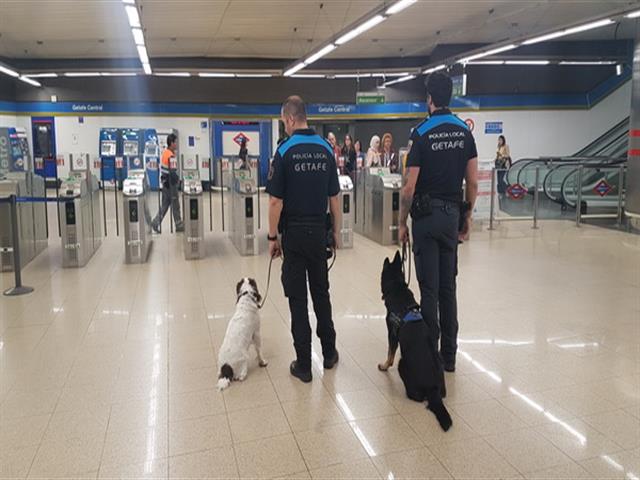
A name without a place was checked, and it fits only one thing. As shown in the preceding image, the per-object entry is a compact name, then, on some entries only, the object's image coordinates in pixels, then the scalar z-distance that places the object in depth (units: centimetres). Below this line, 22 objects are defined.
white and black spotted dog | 320
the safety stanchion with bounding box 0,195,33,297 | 515
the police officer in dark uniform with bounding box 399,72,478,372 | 309
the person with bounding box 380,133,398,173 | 966
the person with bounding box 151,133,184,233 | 834
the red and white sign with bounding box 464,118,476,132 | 1430
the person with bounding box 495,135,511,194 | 1283
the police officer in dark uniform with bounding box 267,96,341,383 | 312
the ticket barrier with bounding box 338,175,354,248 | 759
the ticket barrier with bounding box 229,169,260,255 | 704
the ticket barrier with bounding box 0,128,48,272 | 595
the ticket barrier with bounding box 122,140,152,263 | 667
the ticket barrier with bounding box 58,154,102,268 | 625
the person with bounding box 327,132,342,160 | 1285
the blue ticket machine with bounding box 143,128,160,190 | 1609
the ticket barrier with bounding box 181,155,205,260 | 690
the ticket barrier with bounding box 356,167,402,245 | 770
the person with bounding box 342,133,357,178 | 1308
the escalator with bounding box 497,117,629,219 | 1094
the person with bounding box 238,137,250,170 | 795
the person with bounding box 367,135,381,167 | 912
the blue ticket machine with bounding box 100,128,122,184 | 1628
